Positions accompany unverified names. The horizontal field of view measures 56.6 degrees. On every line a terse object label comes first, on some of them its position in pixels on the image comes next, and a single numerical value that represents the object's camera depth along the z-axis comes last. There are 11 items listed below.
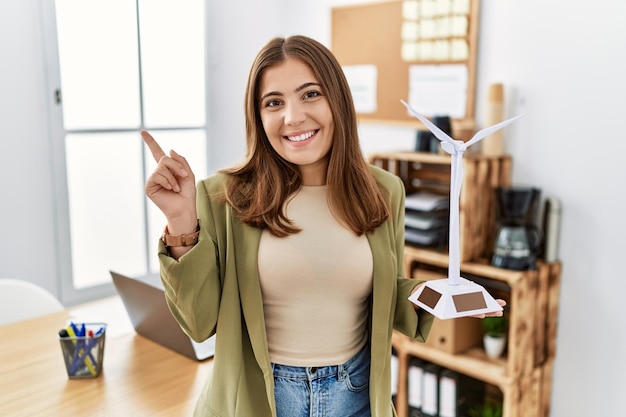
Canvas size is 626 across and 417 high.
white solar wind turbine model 1.08
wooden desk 1.34
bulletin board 2.65
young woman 1.21
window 2.80
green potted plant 2.48
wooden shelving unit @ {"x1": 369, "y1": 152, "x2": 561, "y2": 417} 2.32
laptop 1.54
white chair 1.91
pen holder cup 1.45
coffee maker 2.35
